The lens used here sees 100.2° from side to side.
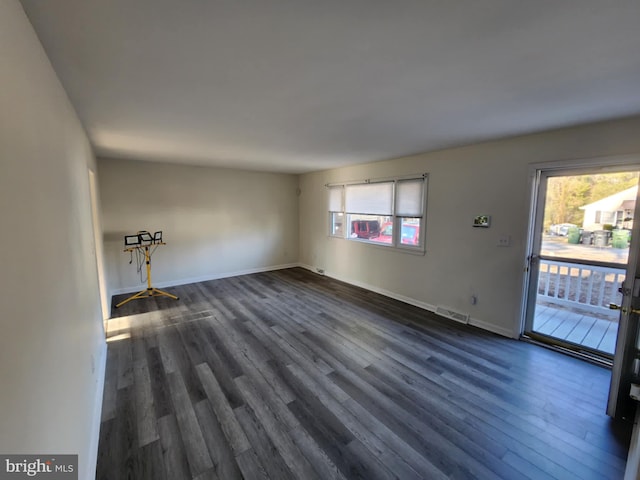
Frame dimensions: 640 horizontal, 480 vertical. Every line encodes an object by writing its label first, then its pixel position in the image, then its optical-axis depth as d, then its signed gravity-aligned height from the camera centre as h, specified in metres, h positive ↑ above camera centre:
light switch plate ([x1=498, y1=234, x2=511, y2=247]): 3.23 -0.34
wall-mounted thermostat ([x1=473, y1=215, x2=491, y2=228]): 3.39 -0.11
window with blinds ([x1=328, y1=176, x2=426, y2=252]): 4.27 +0.00
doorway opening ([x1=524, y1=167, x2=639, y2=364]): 2.66 -0.40
